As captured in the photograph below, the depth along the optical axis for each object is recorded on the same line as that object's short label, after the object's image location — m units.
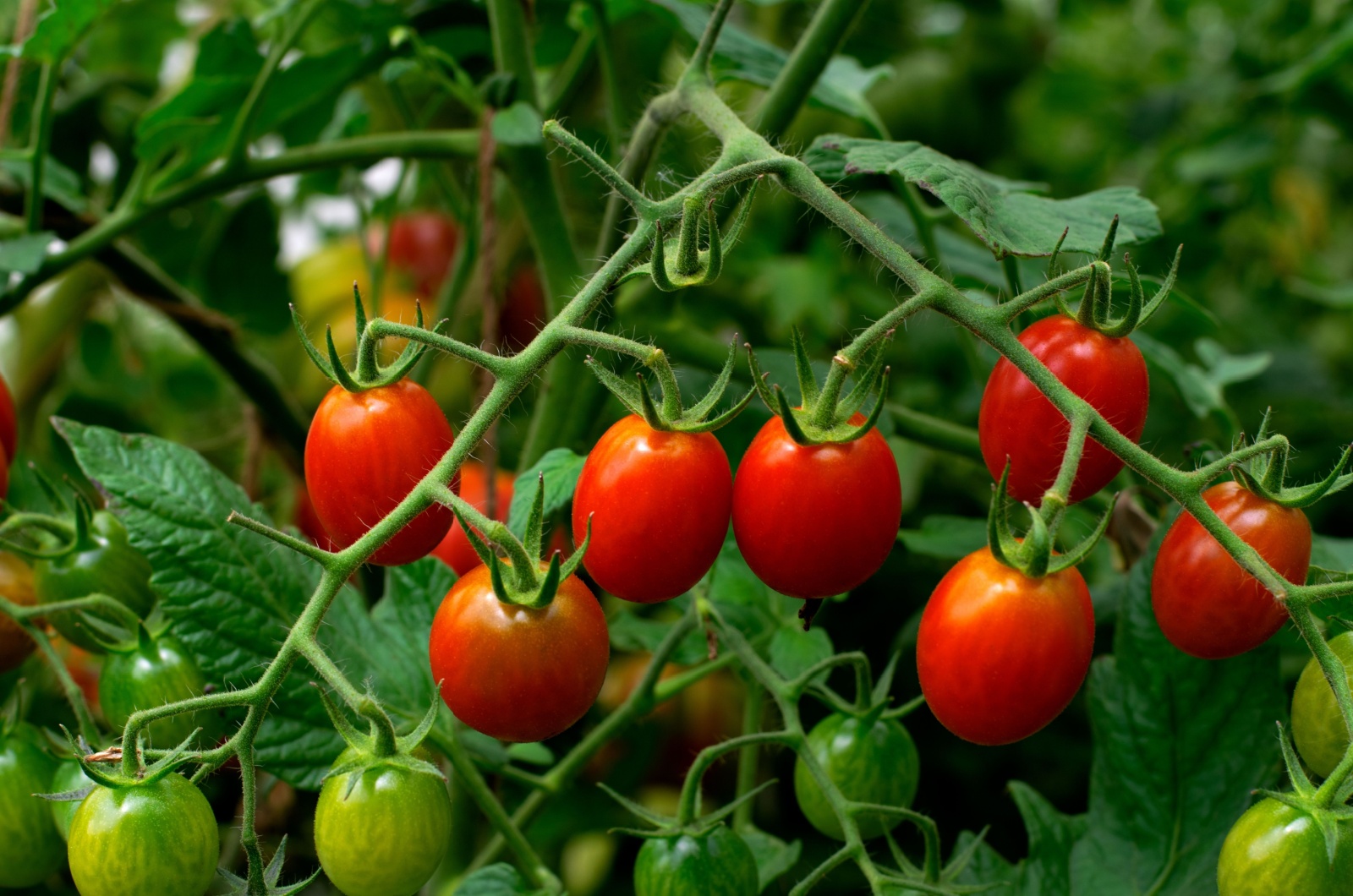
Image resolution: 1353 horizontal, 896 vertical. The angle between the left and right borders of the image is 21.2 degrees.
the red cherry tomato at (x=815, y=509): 0.61
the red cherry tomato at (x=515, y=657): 0.61
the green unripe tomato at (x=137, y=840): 0.60
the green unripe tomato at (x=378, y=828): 0.60
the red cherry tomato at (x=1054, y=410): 0.62
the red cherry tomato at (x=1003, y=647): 0.60
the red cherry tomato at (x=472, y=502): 0.73
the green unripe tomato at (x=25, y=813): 0.65
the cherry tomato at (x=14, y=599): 0.68
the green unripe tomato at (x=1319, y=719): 0.62
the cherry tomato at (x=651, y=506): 0.61
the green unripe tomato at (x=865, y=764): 0.66
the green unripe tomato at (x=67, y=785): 0.65
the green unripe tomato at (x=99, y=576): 0.67
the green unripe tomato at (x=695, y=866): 0.64
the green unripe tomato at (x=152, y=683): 0.65
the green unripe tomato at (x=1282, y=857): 0.60
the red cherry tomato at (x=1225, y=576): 0.62
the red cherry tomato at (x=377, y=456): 0.62
